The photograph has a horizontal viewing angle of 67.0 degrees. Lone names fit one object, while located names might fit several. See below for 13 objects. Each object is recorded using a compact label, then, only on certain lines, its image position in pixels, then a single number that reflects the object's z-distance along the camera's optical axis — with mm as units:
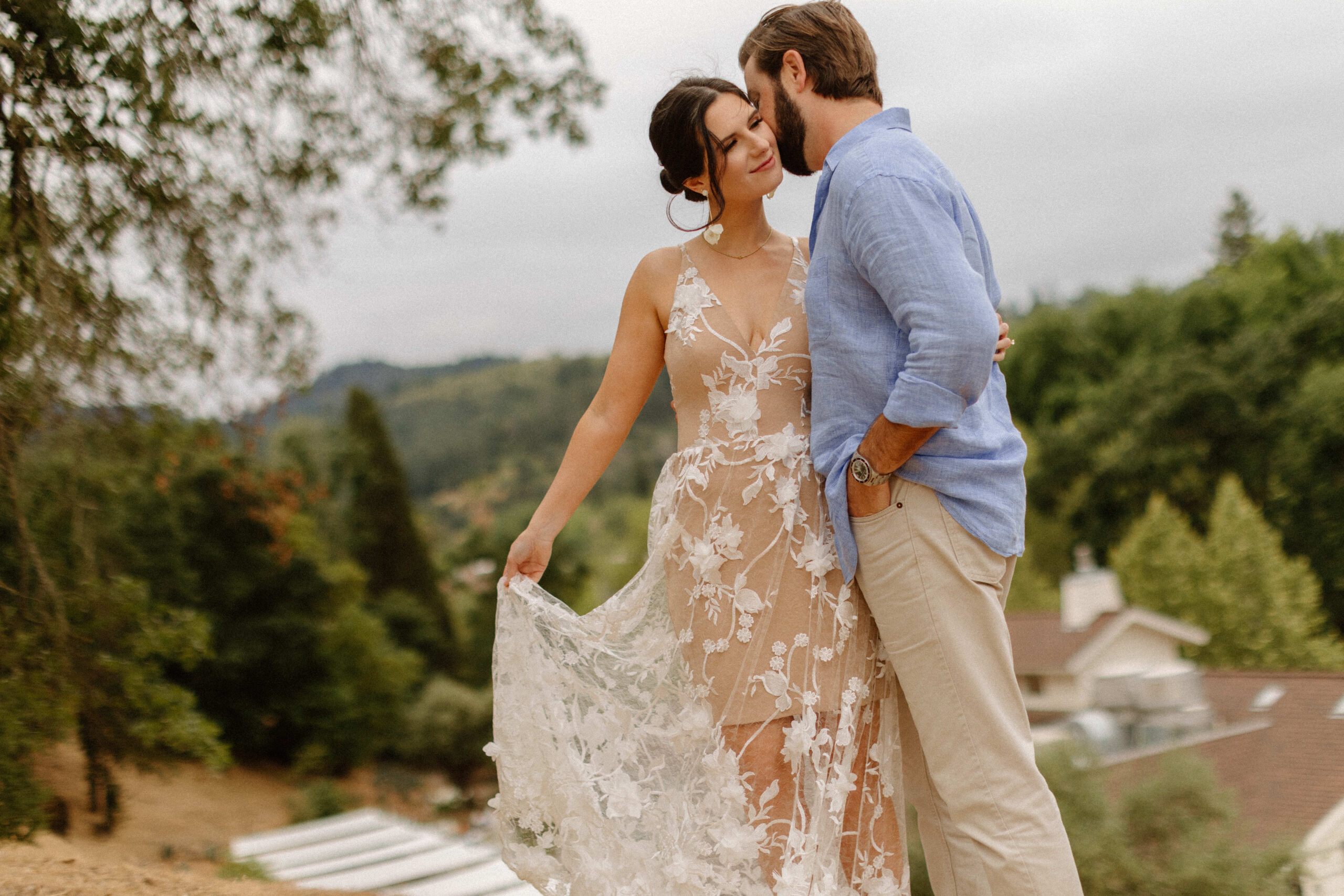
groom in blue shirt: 1896
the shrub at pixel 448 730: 26594
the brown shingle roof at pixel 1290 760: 9102
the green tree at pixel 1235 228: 54844
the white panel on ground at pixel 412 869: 6531
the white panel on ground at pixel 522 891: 4918
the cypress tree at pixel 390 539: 31734
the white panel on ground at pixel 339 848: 8797
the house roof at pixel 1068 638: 25688
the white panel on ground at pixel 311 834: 9992
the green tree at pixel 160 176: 4281
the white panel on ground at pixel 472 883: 5402
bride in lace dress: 2174
